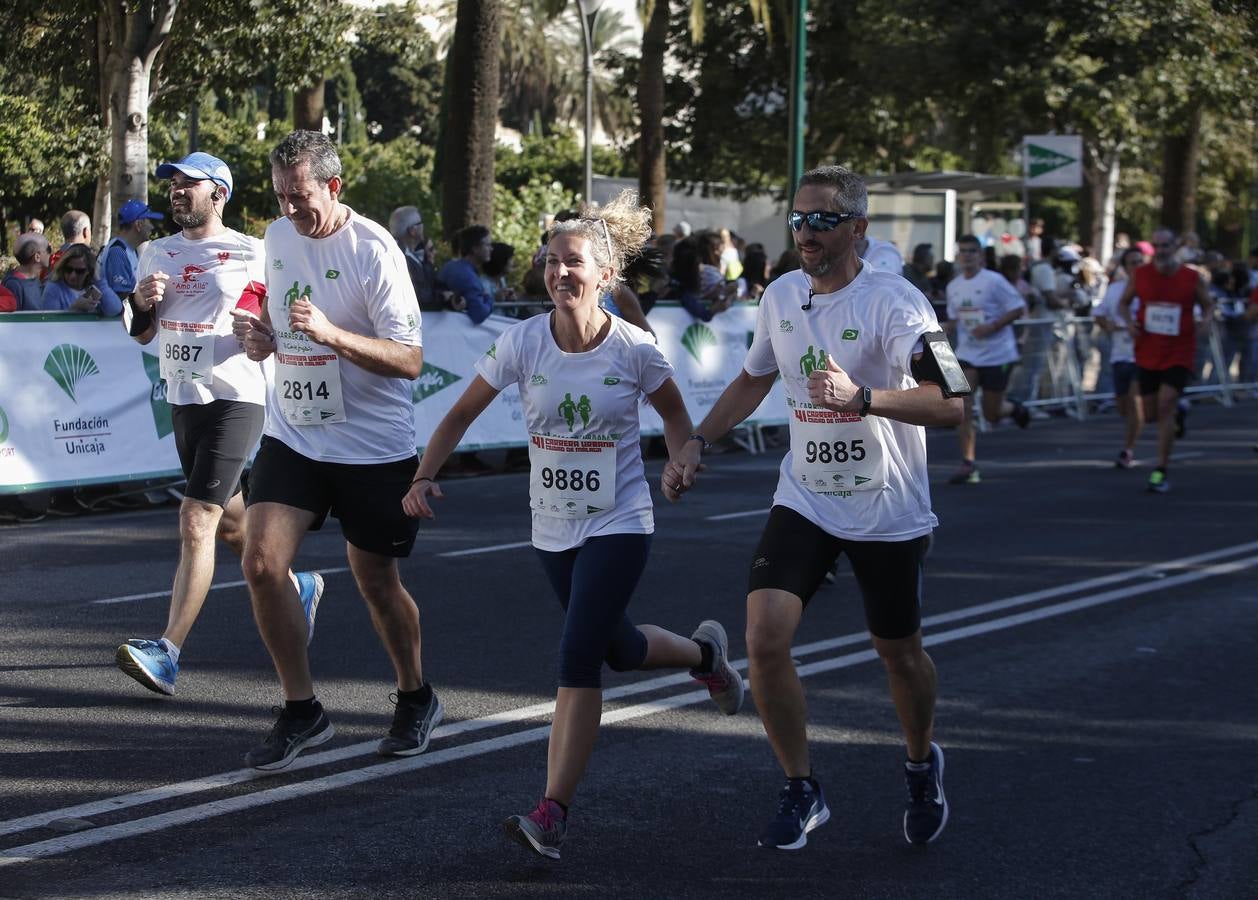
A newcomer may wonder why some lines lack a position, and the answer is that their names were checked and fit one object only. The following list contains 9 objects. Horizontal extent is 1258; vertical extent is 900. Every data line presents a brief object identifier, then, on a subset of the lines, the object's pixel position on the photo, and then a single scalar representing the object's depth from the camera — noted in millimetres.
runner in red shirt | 13398
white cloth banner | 11070
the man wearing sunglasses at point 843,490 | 4801
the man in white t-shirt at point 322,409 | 5477
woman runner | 4816
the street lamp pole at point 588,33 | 29047
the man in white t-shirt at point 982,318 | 14352
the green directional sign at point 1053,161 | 22172
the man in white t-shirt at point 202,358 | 6617
